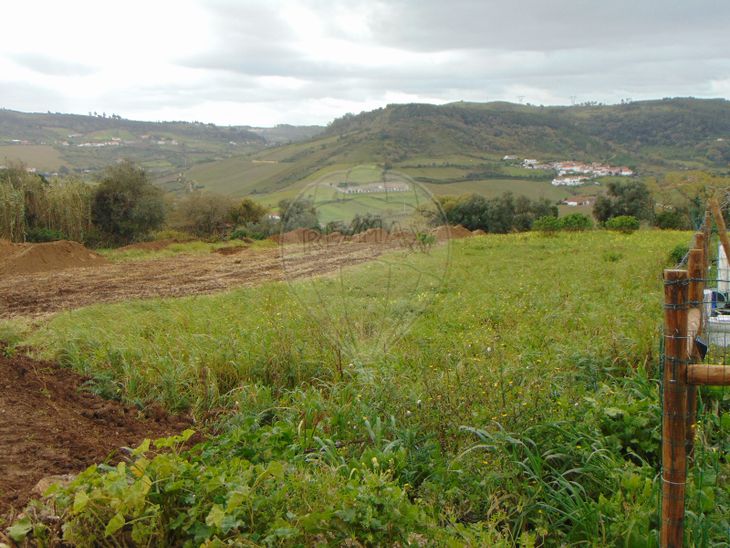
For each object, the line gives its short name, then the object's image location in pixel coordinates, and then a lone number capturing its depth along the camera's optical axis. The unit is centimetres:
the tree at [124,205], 2244
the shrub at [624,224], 2106
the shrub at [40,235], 1999
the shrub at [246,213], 2923
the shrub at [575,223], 2181
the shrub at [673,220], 2638
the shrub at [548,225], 2136
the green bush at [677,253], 1223
